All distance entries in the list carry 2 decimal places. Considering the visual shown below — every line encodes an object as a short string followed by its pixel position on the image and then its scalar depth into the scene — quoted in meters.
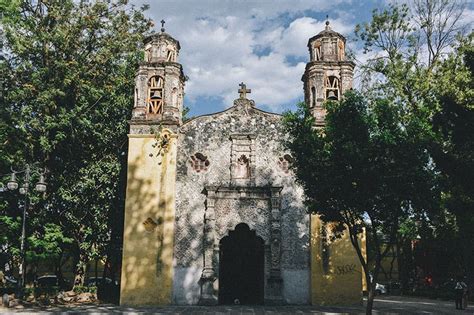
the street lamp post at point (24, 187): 16.16
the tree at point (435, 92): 14.48
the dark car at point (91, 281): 26.36
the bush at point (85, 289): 21.52
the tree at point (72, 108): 20.67
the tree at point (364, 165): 14.02
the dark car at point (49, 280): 26.31
